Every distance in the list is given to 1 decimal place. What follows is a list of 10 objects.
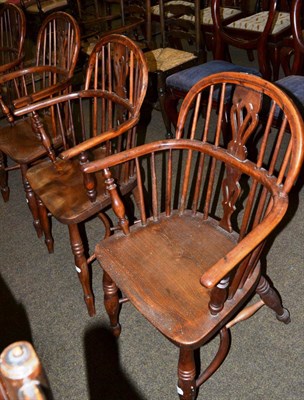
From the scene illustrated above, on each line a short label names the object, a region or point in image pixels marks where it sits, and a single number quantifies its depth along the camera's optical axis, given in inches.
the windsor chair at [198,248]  41.5
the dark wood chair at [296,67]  78.9
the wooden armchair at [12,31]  94.9
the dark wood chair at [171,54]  105.0
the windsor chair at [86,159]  58.9
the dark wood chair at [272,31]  117.2
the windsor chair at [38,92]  72.4
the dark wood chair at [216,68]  95.1
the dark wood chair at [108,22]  118.1
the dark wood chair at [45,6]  180.7
